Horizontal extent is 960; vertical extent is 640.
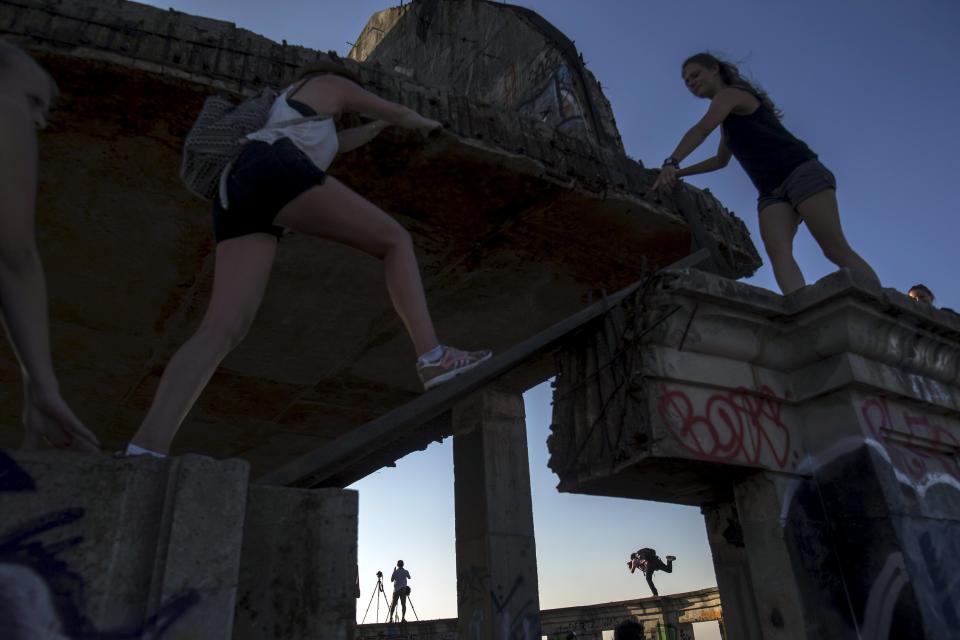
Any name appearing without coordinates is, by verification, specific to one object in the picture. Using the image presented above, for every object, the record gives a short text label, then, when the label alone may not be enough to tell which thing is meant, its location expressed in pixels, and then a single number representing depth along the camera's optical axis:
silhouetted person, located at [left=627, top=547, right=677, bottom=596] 17.91
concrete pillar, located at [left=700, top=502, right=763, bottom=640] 3.23
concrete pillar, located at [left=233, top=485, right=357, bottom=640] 1.76
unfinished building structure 1.60
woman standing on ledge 3.59
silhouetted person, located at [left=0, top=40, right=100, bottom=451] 1.77
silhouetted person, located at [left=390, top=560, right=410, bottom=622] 18.12
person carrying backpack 2.19
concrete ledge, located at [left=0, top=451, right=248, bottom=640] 1.49
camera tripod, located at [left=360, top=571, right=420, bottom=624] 19.11
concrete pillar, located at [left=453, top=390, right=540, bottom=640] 5.36
